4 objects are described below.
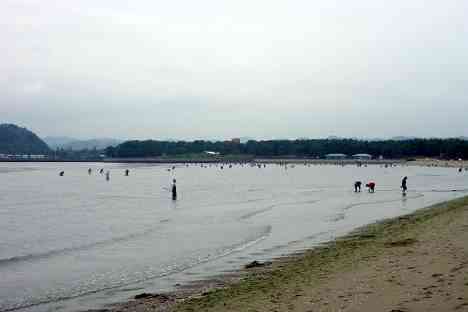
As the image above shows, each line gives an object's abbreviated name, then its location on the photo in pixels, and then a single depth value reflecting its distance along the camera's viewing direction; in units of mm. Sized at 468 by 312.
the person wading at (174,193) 46366
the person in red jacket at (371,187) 53241
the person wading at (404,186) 51056
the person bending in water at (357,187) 54219
